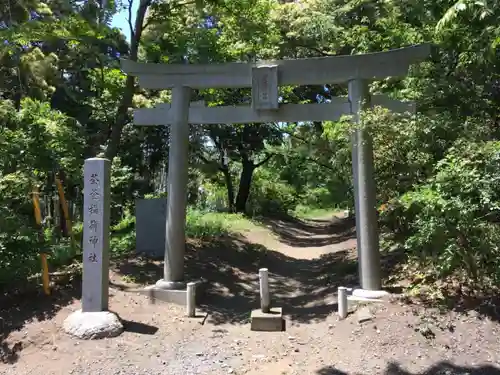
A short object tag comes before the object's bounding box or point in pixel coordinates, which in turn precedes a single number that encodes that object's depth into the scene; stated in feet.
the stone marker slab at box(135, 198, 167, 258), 40.04
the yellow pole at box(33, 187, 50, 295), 26.94
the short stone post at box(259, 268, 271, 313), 26.21
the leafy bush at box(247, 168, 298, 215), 98.99
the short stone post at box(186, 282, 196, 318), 28.19
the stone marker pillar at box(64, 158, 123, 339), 24.70
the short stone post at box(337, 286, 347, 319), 26.02
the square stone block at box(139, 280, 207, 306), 29.81
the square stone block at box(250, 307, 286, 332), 26.07
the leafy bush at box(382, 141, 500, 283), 20.08
